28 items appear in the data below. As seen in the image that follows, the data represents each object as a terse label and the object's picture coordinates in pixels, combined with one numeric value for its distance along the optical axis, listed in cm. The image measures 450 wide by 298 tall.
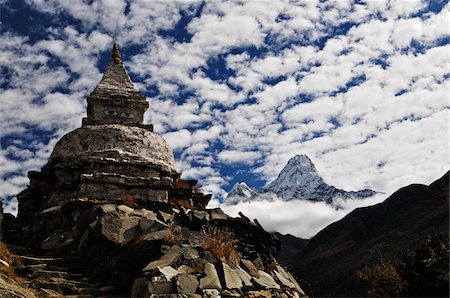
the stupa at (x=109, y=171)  1609
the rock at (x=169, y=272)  1096
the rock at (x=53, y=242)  1342
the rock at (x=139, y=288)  1075
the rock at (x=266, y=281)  1241
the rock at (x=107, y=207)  1371
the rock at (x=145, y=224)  1289
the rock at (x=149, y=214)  1387
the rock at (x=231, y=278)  1149
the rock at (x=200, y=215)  1431
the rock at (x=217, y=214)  1482
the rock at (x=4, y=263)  1149
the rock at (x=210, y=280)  1116
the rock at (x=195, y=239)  1284
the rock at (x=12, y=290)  964
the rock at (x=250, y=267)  1275
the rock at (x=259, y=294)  1174
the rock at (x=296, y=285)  1403
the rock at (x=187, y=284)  1073
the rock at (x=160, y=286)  1062
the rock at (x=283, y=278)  1349
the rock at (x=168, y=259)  1137
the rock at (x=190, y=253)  1198
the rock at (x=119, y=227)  1269
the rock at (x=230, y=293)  1125
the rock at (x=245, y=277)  1198
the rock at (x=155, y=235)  1229
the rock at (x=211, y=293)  1088
